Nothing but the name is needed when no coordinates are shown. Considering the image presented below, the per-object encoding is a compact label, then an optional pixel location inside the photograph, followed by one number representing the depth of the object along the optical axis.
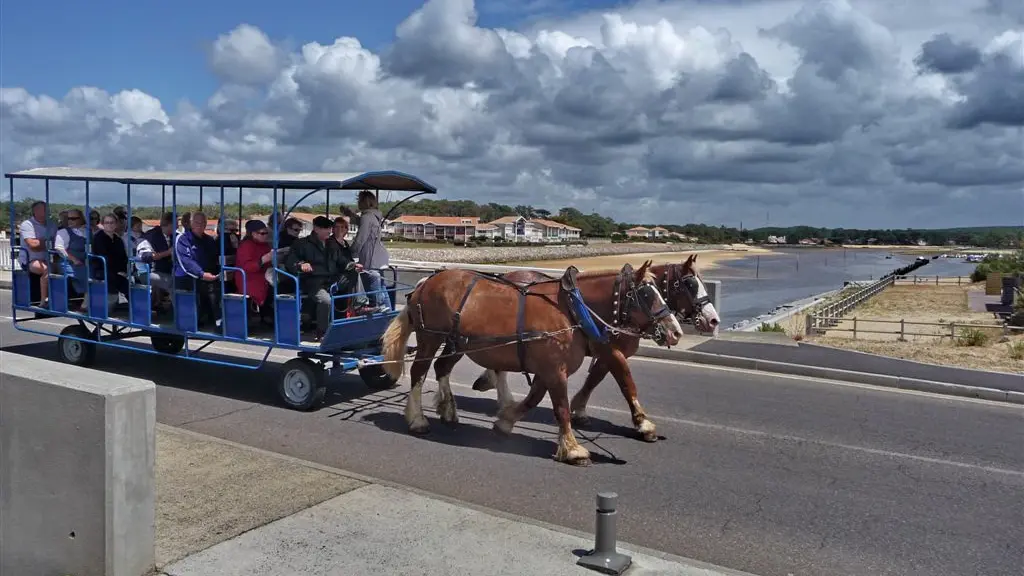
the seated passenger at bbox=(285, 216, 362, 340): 9.05
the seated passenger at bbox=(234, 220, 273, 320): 9.54
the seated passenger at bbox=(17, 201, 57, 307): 11.32
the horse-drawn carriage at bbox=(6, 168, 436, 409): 8.93
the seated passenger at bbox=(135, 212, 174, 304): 10.33
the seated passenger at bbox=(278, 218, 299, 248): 10.17
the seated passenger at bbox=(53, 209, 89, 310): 11.08
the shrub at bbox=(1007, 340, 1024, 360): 15.28
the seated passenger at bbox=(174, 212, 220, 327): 9.79
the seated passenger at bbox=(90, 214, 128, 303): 10.92
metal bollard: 4.88
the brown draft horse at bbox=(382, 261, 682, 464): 7.45
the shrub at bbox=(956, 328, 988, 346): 17.99
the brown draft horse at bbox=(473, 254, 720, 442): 7.50
